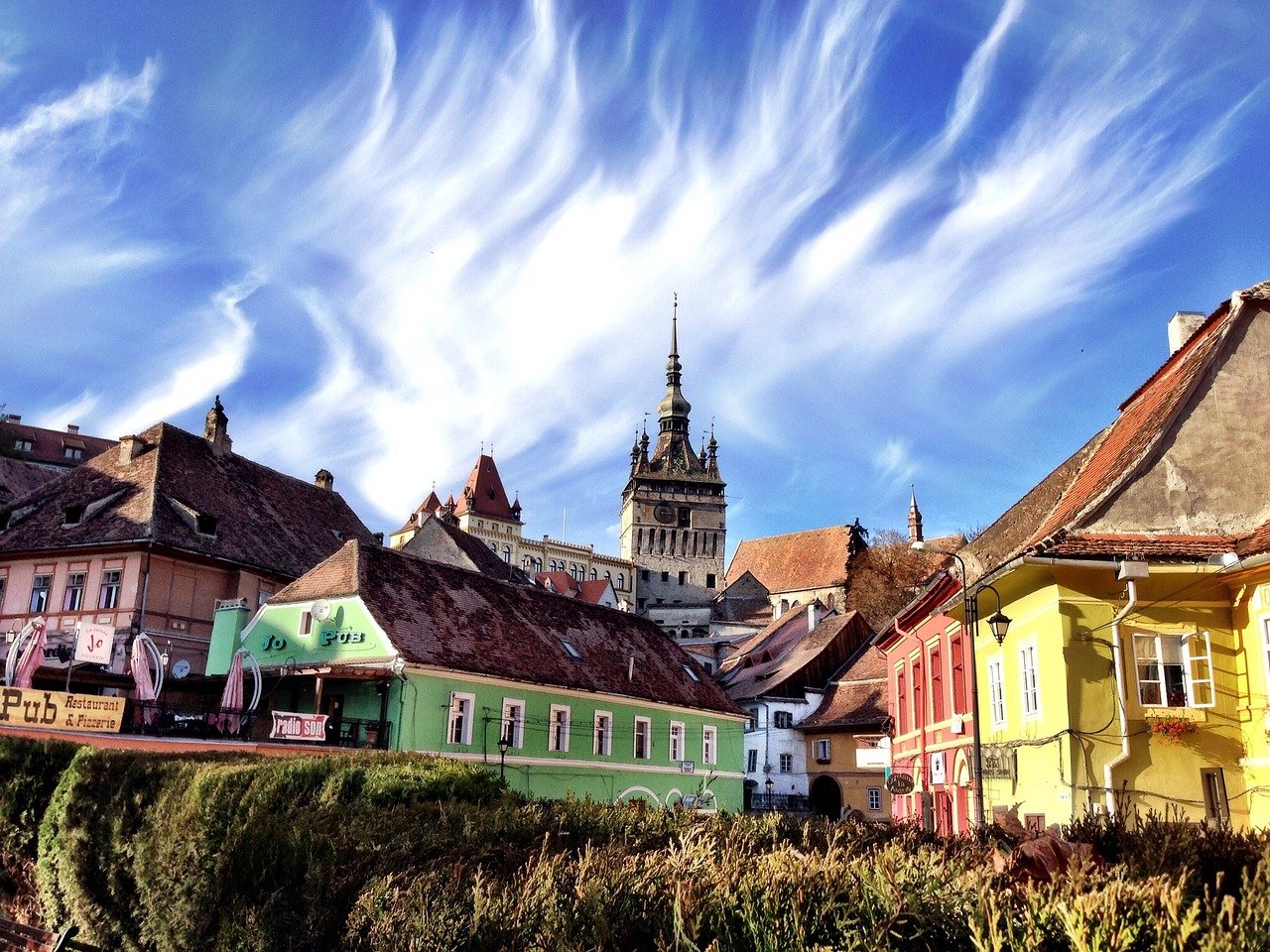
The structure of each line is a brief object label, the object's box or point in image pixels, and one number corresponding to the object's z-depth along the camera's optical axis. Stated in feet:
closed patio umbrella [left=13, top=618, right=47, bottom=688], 83.15
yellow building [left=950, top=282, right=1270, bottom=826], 49.14
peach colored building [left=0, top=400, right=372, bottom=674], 110.32
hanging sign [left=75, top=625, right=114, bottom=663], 87.83
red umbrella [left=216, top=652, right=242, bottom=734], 87.66
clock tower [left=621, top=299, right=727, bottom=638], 403.95
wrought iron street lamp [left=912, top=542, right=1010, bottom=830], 50.52
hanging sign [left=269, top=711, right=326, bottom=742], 81.71
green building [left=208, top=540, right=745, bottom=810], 88.07
